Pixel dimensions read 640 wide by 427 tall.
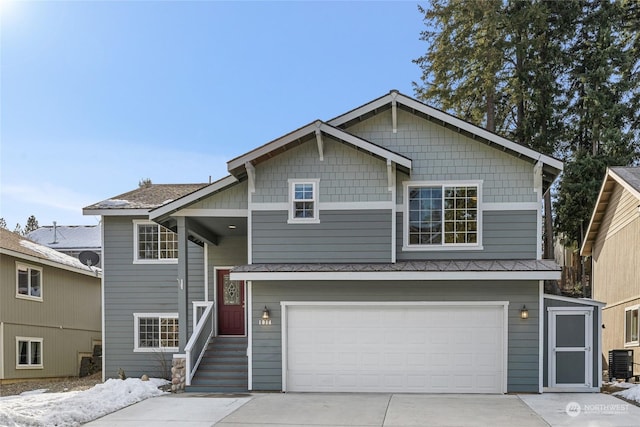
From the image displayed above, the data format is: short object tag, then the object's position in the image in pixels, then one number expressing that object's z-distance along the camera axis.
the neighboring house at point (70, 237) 28.95
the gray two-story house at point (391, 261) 11.18
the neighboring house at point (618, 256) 15.01
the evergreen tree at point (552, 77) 22.84
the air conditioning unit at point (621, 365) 12.93
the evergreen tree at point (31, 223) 52.34
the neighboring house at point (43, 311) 15.33
